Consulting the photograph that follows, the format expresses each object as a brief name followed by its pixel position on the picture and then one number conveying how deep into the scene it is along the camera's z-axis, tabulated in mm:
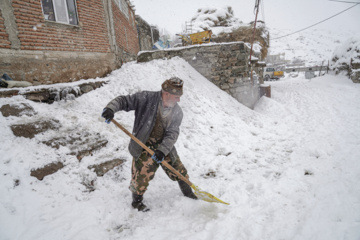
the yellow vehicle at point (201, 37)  10527
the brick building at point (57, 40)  4184
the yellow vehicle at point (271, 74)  25500
